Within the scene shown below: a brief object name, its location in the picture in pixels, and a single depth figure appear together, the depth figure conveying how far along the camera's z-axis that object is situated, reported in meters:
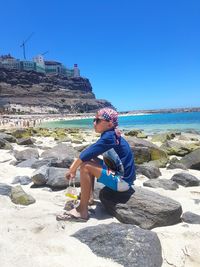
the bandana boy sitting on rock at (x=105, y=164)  2.49
